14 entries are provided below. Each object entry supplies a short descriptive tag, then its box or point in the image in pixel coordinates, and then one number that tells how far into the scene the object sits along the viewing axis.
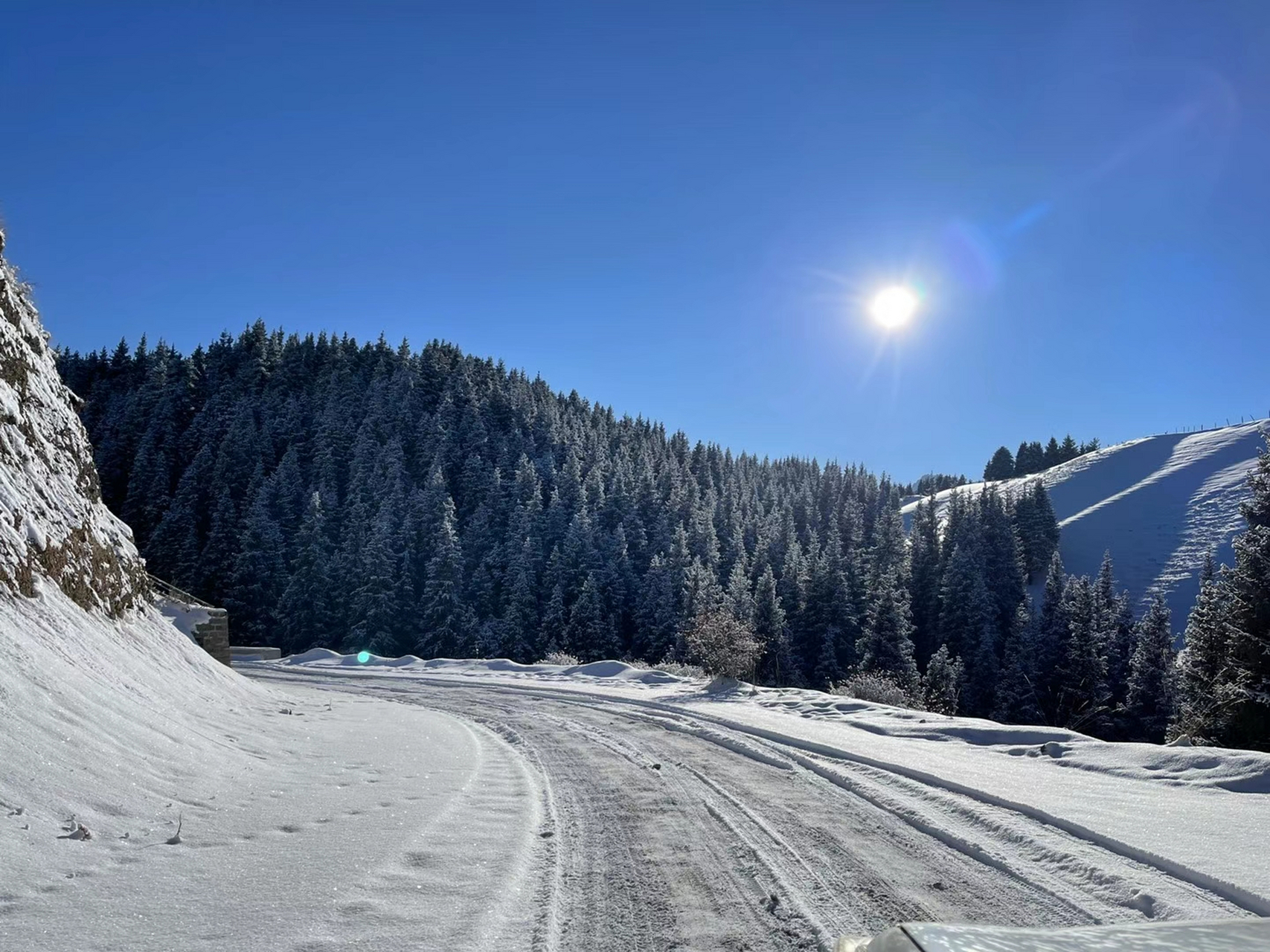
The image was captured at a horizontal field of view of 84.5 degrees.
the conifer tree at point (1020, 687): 50.62
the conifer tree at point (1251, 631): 14.80
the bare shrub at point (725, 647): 20.72
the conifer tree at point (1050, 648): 51.22
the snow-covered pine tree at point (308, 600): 52.75
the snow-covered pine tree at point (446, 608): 49.91
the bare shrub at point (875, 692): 19.89
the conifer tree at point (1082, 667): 47.81
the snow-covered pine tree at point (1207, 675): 15.99
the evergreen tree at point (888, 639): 47.71
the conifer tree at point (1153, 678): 40.78
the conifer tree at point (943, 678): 45.34
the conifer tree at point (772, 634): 49.72
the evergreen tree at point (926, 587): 63.72
